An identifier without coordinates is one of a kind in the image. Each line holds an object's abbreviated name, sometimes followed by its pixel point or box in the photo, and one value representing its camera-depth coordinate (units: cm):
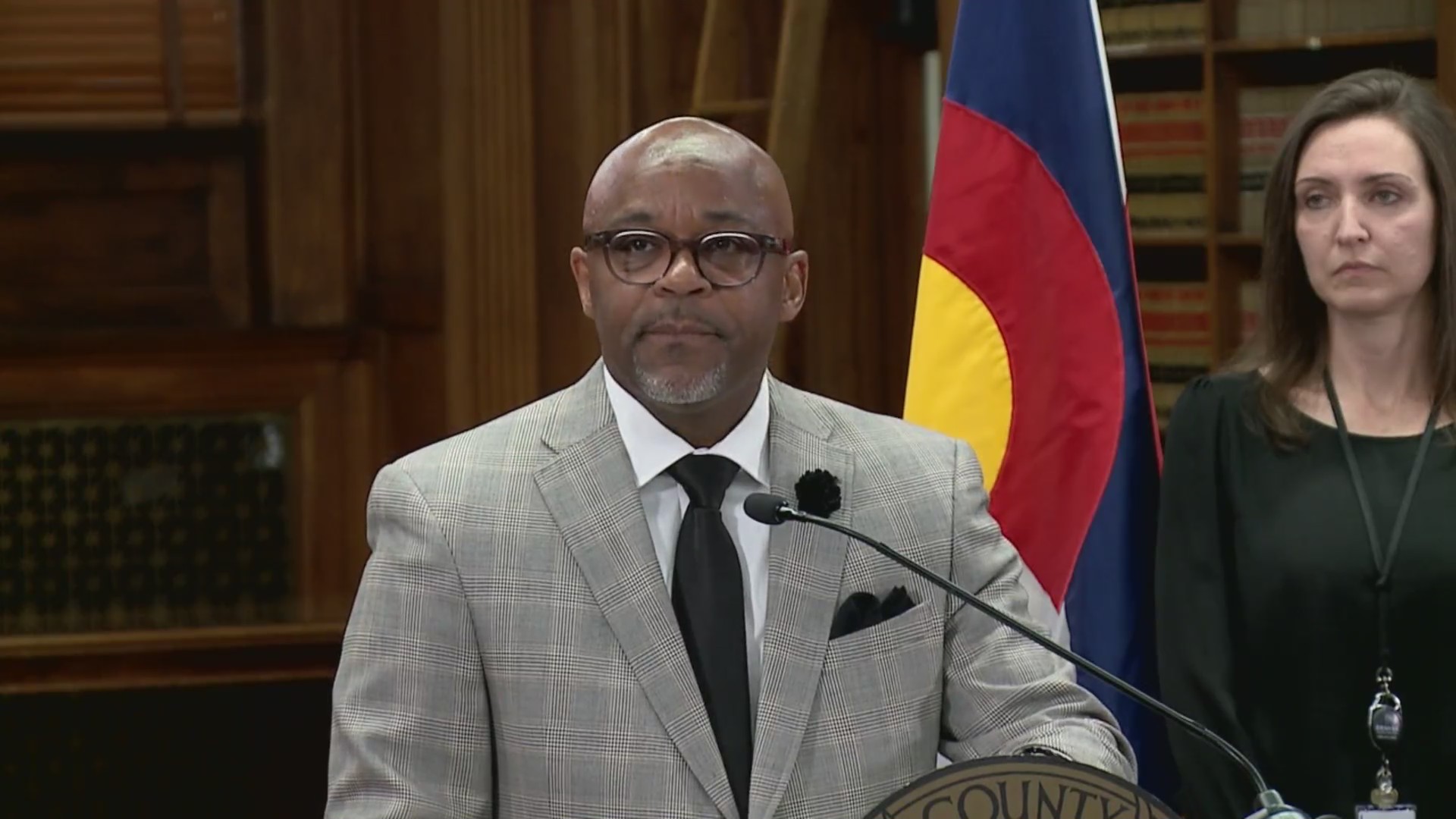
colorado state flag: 1285
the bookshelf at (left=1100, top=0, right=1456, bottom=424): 1692
